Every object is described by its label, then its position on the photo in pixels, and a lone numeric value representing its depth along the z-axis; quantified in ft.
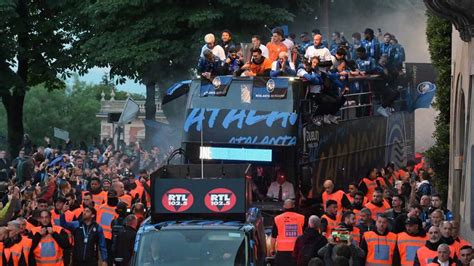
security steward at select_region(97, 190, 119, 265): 78.74
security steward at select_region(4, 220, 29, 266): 68.59
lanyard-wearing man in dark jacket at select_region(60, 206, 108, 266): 73.97
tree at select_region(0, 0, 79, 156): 155.43
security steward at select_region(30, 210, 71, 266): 71.00
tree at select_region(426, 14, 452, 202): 93.86
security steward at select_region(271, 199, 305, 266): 73.61
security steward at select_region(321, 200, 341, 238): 74.95
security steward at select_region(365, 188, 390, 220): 79.15
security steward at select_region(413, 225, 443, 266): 61.87
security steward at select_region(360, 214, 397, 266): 67.41
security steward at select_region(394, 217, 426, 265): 66.28
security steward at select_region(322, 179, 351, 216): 81.84
